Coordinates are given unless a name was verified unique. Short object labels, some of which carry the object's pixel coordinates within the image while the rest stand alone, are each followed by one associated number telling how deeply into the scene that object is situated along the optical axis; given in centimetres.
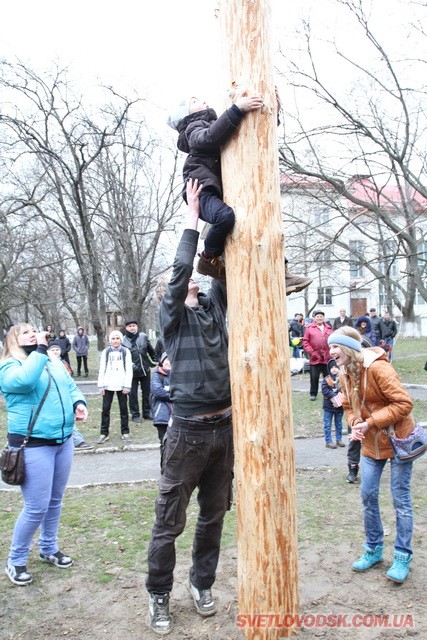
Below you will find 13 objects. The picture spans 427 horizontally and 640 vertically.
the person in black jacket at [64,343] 2101
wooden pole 269
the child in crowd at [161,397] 688
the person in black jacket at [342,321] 1577
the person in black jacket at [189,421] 353
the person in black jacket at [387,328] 1748
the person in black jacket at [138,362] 1200
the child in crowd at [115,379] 1030
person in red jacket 1196
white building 1590
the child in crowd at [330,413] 859
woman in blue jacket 445
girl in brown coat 427
